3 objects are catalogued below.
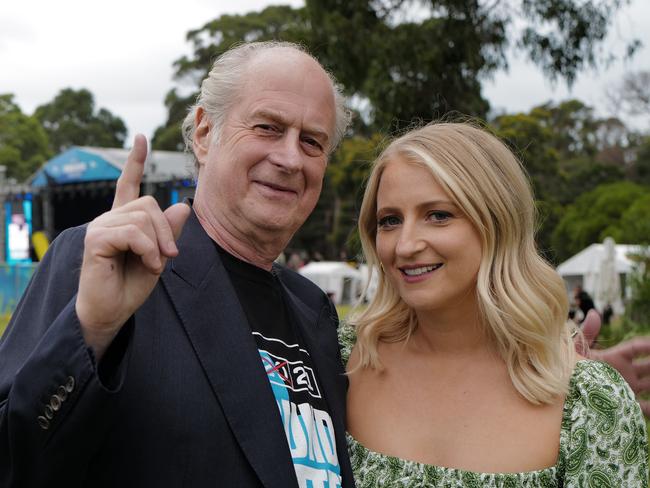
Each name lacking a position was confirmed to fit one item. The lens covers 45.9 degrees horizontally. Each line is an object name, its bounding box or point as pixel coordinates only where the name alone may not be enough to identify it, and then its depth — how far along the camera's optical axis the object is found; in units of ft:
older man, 4.77
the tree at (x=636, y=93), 122.01
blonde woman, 7.34
